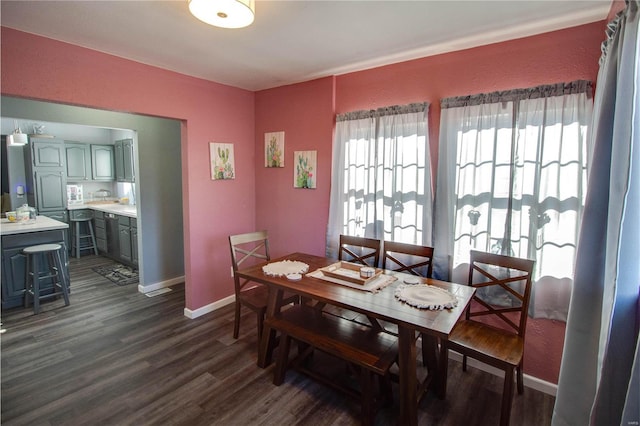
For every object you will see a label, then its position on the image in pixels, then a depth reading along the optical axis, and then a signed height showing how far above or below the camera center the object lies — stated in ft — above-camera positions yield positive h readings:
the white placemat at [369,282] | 6.85 -2.23
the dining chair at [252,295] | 8.68 -3.29
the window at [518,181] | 6.70 +0.16
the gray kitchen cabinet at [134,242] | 14.60 -2.84
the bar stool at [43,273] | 10.93 -3.39
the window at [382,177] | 8.59 +0.27
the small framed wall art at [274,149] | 11.72 +1.35
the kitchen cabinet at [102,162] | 19.17 +1.27
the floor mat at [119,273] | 14.35 -4.45
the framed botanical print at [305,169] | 10.89 +0.57
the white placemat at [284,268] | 7.83 -2.20
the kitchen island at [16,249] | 10.91 -2.41
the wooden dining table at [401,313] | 5.50 -2.32
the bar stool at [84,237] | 17.89 -3.23
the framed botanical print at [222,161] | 11.13 +0.83
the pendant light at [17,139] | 14.24 +1.92
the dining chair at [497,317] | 5.94 -3.14
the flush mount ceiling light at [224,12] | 4.97 +2.88
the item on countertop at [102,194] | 20.48 -0.79
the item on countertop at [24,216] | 12.10 -1.36
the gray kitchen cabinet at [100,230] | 17.69 -2.77
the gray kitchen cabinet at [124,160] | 18.11 +1.33
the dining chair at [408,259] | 8.18 -2.03
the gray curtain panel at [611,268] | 3.82 -1.07
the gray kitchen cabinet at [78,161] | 18.33 +1.25
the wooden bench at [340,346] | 6.07 -3.32
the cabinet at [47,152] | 16.76 +1.60
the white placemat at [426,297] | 5.95 -2.24
